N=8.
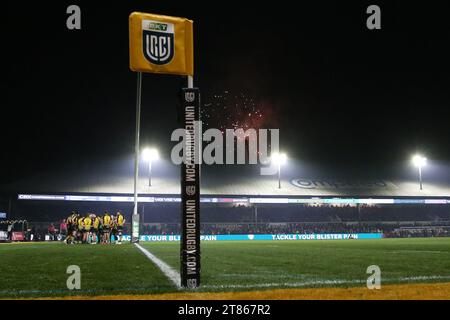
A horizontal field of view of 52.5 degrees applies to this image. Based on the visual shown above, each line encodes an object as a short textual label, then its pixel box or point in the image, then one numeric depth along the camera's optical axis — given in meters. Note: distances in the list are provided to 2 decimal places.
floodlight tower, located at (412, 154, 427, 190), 47.34
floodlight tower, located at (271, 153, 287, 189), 42.27
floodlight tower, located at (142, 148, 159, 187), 35.97
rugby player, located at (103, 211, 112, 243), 23.83
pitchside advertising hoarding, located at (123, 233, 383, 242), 40.22
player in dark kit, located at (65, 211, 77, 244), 24.53
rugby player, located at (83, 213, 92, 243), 24.38
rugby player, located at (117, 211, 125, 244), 24.09
